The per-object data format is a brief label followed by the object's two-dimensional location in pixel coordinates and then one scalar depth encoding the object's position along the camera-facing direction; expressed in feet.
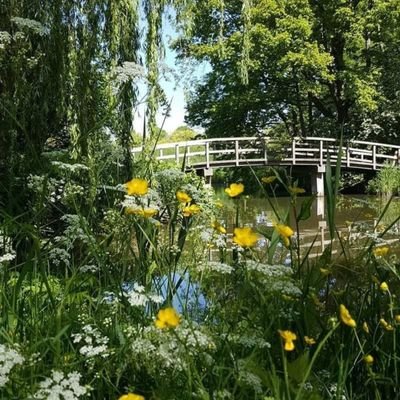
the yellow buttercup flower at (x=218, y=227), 4.20
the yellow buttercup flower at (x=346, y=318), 2.99
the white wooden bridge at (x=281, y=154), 61.57
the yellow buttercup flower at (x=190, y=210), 4.53
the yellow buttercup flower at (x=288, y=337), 2.85
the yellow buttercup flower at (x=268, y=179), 4.64
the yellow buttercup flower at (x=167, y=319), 2.68
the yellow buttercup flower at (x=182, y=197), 4.07
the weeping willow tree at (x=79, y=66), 13.52
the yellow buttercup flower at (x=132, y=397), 2.54
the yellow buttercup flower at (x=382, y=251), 4.77
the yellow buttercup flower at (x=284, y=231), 3.41
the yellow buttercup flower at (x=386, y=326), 3.90
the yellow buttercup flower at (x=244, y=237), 3.18
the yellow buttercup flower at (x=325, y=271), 4.36
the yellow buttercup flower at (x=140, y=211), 4.21
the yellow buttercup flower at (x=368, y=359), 3.30
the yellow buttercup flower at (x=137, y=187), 3.76
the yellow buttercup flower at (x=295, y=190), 4.46
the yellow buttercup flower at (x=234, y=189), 3.96
